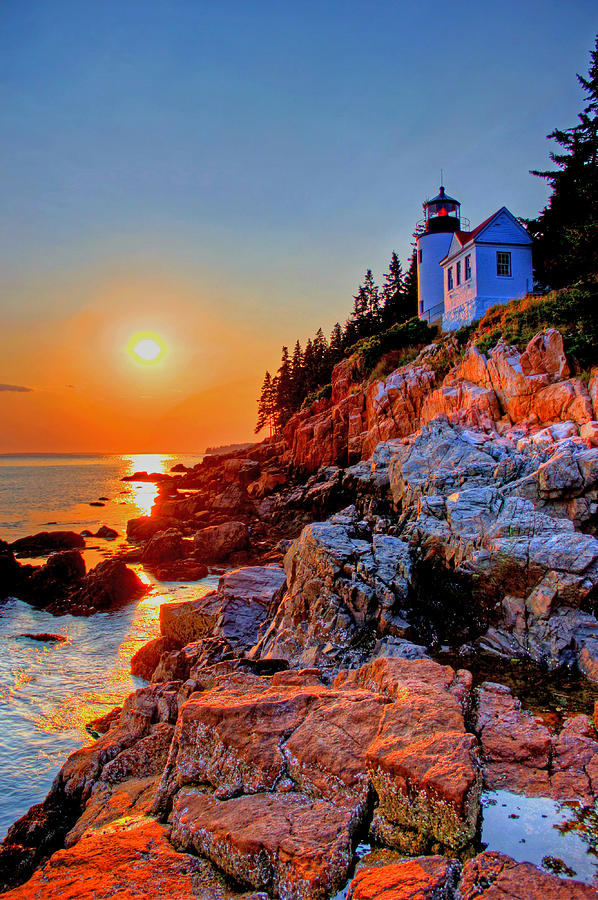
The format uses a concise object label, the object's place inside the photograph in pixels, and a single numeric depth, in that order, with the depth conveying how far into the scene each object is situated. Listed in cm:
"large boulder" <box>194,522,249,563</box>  2503
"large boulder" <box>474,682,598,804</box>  516
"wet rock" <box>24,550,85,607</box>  2000
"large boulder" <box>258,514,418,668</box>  983
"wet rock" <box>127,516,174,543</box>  3323
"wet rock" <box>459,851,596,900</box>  362
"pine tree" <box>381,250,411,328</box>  5388
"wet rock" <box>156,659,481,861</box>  440
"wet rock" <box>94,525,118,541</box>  3472
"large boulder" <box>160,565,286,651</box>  1262
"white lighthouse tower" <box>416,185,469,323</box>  4272
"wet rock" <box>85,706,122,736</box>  1013
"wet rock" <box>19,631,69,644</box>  1571
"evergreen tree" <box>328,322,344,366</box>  5997
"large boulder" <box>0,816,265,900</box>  421
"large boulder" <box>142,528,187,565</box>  2555
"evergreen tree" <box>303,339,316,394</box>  6391
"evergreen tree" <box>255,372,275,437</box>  8369
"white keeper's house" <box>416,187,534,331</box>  3186
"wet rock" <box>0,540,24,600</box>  2081
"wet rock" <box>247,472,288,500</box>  3922
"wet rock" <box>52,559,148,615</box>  1891
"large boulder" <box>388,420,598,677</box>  995
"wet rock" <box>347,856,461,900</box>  365
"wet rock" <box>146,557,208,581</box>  2241
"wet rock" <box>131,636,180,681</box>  1302
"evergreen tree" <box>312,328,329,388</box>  6162
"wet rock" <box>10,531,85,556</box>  2958
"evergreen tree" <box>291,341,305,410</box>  6756
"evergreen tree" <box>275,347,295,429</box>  7000
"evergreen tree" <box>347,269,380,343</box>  5744
